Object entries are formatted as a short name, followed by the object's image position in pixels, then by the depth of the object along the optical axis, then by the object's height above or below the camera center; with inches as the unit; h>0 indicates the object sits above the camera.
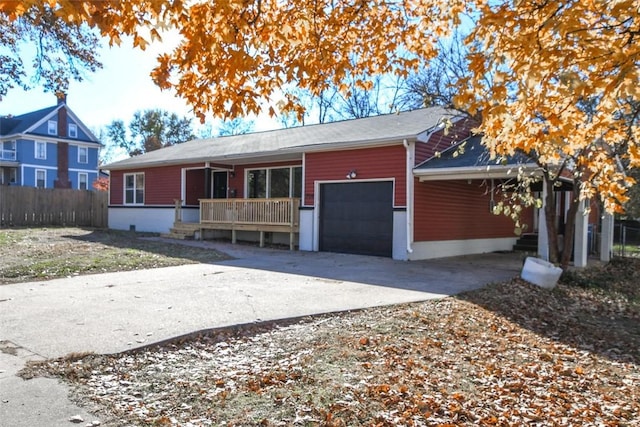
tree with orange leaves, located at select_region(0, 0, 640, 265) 148.2 +55.6
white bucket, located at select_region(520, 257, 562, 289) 364.2 -51.7
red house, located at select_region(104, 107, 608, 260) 494.6 +15.6
